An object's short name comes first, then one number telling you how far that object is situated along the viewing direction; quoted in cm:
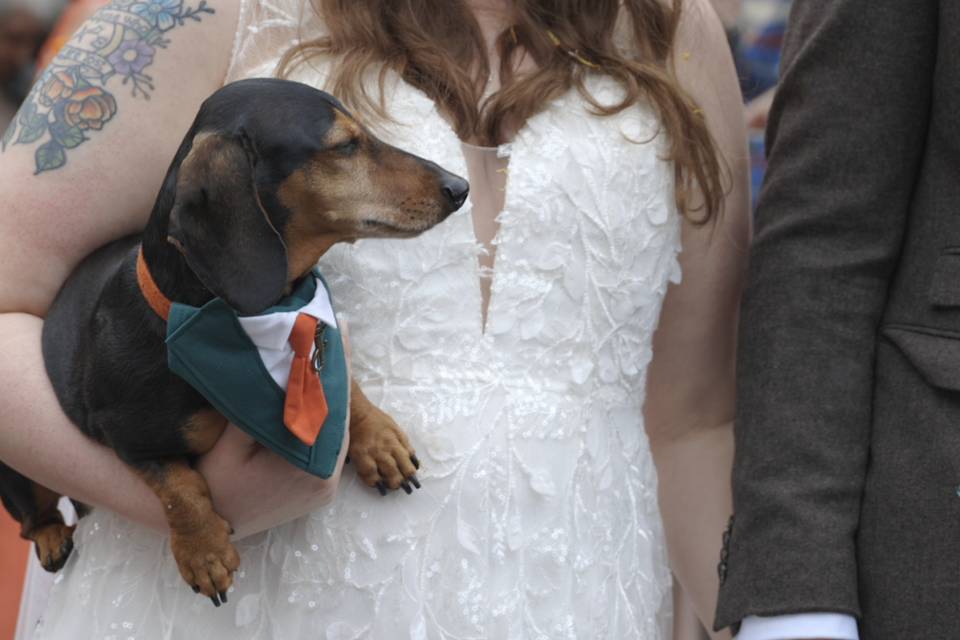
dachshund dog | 302
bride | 310
